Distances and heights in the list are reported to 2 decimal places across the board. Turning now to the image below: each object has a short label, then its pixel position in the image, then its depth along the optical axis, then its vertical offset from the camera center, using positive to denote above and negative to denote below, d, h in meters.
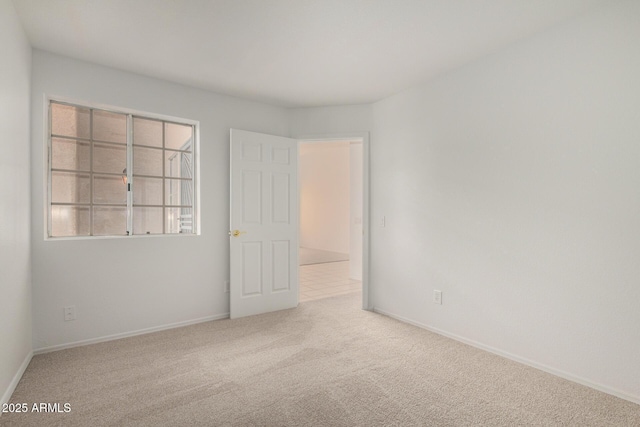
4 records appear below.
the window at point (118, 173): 3.03 +0.40
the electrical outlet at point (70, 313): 2.93 -0.83
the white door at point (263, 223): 3.78 -0.10
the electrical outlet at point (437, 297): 3.30 -0.79
